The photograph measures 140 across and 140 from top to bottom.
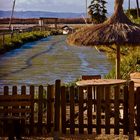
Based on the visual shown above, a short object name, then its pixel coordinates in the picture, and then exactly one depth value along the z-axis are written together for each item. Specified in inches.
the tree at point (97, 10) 2443.4
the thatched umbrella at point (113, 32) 416.2
